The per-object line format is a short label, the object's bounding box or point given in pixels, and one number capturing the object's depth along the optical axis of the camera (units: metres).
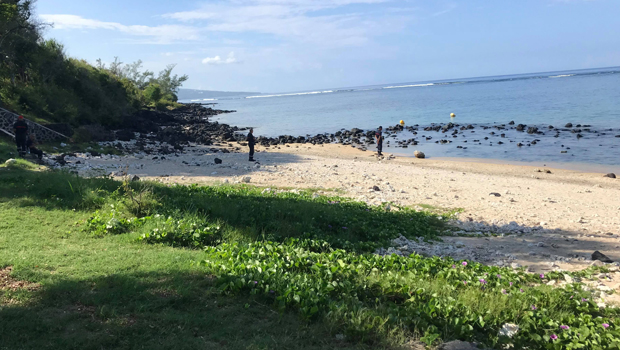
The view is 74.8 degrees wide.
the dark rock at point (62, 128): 24.62
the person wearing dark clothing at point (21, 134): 17.03
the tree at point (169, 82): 104.31
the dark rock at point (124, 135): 28.97
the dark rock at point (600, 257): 7.62
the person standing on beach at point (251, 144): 23.11
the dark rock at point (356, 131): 43.81
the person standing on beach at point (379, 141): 28.77
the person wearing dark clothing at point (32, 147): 17.22
